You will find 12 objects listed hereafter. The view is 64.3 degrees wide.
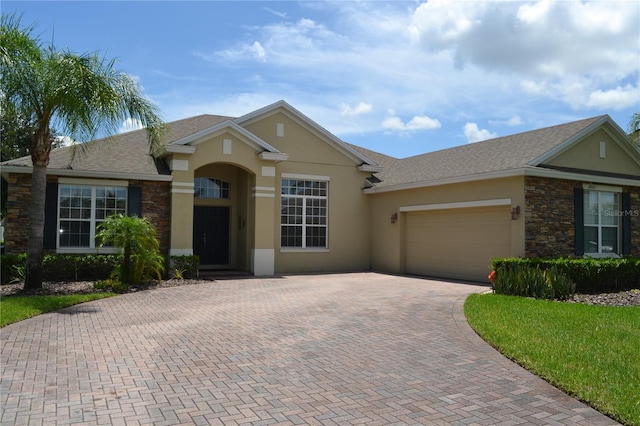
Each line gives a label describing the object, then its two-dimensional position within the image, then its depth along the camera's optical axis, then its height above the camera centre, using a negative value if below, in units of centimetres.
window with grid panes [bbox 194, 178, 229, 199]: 1941 +155
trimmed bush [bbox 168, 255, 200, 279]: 1594 -119
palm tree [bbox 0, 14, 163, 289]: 1190 +315
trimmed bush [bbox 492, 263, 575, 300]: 1228 -123
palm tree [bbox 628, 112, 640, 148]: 1997 +428
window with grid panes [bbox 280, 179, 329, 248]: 1908 +62
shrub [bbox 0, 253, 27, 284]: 1395 -108
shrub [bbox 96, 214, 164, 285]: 1391 -43
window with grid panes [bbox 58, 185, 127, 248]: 1563 +54
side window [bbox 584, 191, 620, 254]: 1616 +38
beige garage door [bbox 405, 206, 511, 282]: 1540 -30
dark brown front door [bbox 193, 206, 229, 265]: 1922 -22
